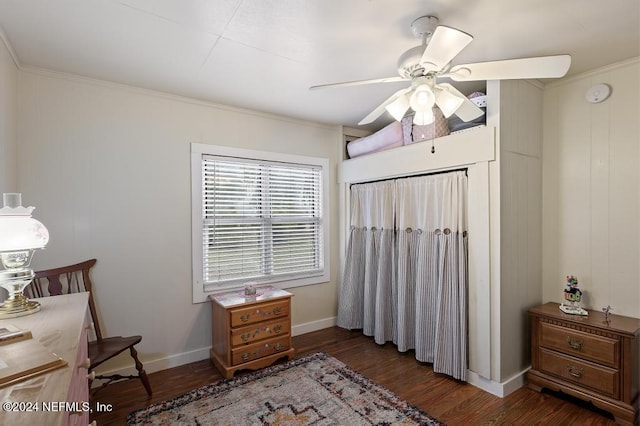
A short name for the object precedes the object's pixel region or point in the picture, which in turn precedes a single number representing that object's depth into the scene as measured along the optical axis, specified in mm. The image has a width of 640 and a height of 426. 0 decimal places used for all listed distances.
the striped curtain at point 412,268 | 2475
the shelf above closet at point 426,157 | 2295
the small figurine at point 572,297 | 2266
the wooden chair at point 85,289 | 2121
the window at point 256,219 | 2906
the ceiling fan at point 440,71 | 1310
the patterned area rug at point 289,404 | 2010
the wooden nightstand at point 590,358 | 1954
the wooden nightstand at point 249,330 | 2584
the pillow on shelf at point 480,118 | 2347
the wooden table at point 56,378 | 724
